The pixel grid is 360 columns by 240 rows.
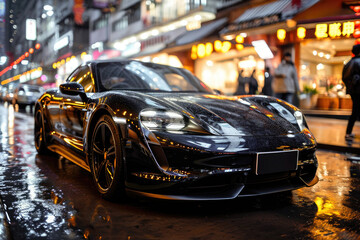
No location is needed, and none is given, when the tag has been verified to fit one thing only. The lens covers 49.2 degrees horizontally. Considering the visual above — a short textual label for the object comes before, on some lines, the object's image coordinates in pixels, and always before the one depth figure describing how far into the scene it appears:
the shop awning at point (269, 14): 14.81
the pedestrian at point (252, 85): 15.05
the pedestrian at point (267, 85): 14.77
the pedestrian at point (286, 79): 10.38
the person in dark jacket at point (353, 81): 7.49
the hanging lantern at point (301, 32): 15.13
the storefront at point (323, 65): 14.89
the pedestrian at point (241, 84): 15.14
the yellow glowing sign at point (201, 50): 19.67
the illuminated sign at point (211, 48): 18.23
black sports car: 2.74
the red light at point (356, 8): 13.54
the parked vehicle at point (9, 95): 32.57
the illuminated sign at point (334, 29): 13.75
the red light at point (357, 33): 12.36
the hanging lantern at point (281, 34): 16.03
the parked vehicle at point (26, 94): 21.33
